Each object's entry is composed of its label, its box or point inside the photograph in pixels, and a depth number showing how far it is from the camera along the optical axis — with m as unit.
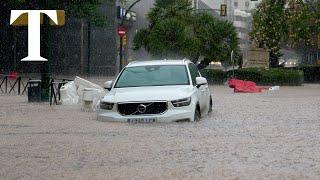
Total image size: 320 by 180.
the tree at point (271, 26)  48.28
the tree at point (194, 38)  45.50
